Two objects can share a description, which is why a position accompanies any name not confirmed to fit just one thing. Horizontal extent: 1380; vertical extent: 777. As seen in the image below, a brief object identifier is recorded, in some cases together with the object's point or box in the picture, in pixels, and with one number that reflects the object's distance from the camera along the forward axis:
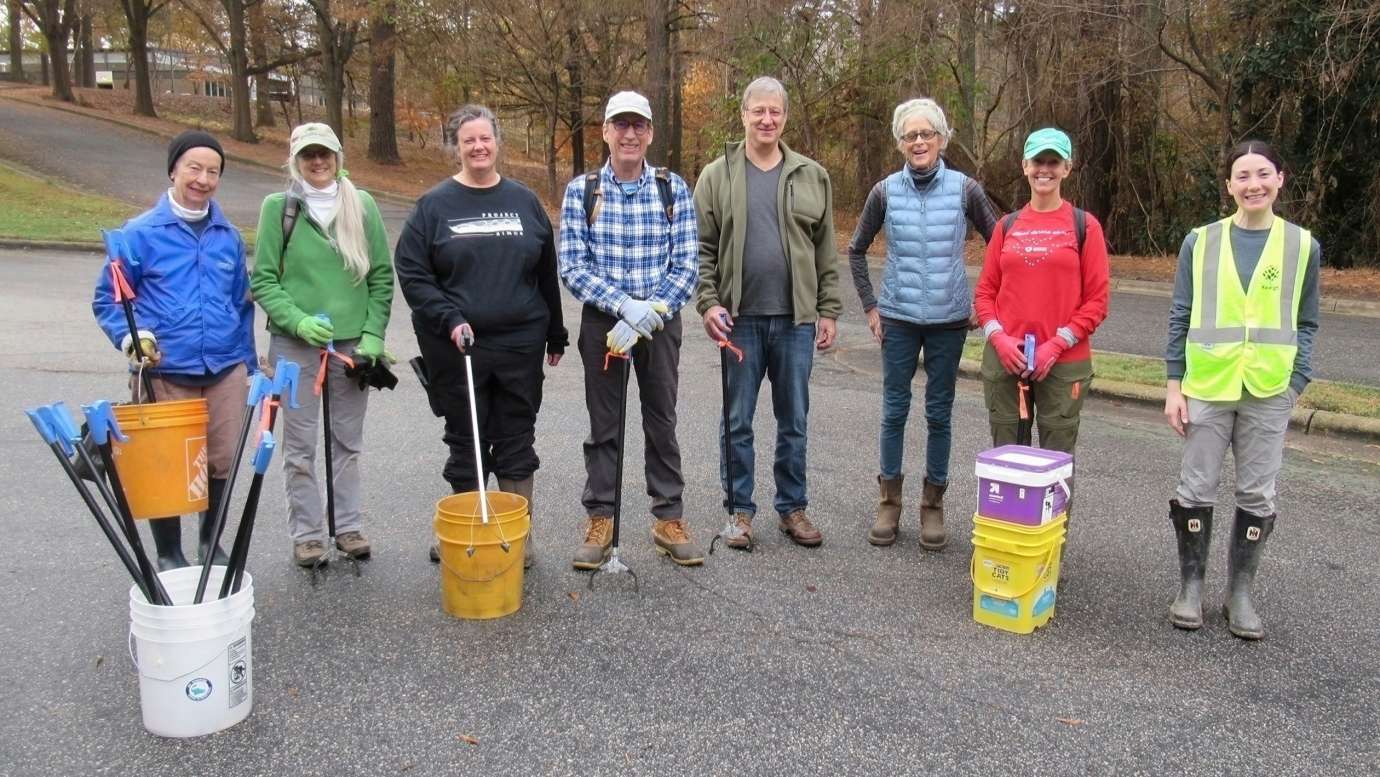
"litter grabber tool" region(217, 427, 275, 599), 3.25
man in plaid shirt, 4.46
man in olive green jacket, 4.79
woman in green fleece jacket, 4.34
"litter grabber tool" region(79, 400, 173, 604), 3.17
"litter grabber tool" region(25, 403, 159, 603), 3.10
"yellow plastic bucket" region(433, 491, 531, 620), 3.99
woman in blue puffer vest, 4.78
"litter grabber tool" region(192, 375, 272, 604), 3.40
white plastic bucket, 3.15
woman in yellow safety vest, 3.92
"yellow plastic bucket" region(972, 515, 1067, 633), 3.98
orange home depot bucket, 3.67
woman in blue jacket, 4.02
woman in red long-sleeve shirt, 4.38
